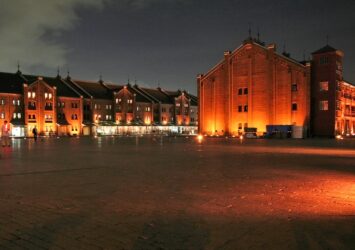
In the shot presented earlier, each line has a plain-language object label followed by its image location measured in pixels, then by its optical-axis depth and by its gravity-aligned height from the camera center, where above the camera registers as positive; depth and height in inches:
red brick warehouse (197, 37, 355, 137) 2486.5 +249.9
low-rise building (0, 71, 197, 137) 3361.7 +216.8
